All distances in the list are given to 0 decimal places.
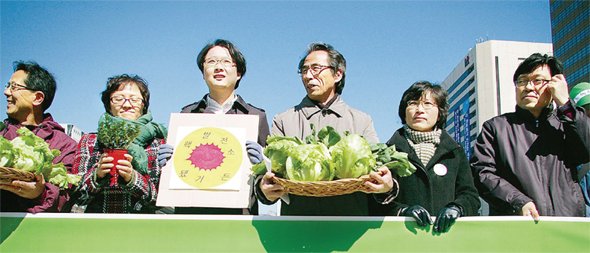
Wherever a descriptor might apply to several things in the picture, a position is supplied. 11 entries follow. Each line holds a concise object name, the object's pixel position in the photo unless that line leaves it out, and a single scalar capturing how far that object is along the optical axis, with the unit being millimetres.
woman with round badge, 3473
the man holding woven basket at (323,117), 3654
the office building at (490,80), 100125
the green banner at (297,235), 3340
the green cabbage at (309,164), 2855
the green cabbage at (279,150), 2992
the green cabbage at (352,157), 2872
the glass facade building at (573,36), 63906
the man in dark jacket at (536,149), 3941
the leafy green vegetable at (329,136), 3096
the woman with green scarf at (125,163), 3623
